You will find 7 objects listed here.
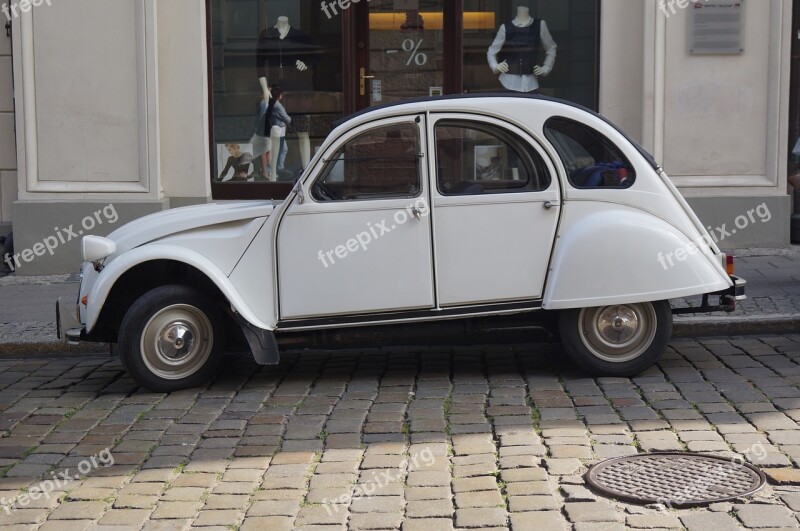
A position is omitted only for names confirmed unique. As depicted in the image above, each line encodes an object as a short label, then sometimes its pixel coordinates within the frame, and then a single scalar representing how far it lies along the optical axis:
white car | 7.01
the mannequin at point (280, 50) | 12.46
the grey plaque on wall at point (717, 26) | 11.80
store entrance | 12.48
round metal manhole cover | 4.81
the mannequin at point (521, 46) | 12.49
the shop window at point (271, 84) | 12.43
